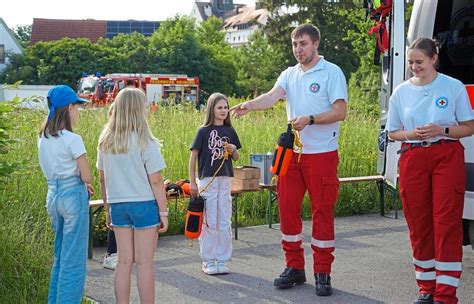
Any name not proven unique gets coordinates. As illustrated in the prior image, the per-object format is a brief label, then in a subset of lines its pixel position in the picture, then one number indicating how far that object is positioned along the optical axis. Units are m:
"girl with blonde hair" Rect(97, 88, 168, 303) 6.23
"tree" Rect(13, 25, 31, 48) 126.61
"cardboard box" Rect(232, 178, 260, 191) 9.92
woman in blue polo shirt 6.61
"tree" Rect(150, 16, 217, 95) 55.09
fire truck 34.31
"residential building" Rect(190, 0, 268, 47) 144.38
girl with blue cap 6.30
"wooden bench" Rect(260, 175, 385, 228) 10.82
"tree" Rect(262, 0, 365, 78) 57.84
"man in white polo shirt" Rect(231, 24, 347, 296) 7.34
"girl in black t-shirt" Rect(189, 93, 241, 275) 8.41
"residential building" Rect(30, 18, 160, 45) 98.50
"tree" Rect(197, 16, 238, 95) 55.87
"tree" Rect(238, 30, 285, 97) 59.92
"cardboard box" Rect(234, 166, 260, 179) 9.90
